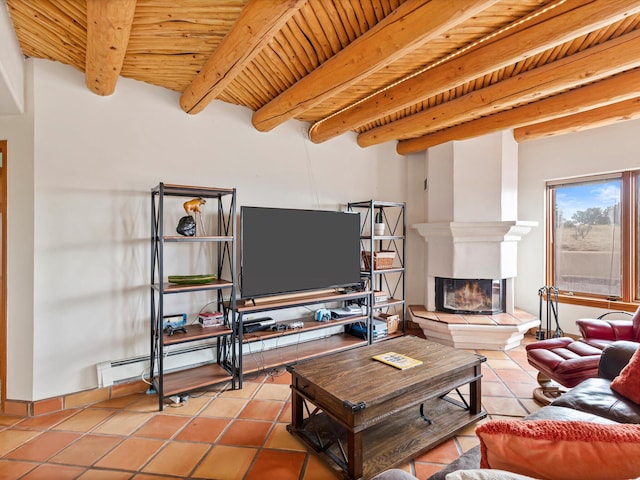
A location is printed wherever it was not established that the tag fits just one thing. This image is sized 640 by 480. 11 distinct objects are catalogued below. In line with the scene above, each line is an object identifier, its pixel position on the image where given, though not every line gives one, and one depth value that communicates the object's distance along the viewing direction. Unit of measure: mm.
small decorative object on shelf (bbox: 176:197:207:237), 2566
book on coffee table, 2069
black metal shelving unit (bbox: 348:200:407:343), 3721
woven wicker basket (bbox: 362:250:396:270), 3779
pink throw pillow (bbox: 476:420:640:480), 716
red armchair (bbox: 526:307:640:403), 2096
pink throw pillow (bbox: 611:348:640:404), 1566
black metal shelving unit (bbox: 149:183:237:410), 2393
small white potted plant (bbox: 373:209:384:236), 3826
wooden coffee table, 1694
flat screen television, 2873
